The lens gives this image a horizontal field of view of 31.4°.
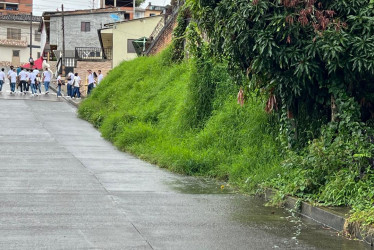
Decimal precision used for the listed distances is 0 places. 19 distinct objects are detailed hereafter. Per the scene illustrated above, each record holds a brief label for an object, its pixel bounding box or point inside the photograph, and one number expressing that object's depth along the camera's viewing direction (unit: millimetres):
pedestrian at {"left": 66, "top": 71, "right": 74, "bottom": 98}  37188
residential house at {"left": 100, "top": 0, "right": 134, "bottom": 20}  78312
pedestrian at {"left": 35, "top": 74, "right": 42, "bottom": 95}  38156
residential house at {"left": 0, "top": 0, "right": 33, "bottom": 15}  92444
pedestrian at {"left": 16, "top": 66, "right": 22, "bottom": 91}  39447
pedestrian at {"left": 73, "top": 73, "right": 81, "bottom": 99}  36844
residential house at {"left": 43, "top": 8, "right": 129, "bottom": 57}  62812
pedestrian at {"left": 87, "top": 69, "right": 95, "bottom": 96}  36719
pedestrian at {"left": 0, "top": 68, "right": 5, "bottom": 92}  39916
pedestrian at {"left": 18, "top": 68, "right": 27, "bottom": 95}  38062
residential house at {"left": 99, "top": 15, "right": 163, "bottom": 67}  47219
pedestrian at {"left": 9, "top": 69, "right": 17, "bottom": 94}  37219
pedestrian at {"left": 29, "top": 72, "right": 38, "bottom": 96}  36688
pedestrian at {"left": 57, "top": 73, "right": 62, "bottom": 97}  37328
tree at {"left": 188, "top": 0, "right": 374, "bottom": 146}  10289
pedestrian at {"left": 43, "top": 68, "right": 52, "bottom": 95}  39869
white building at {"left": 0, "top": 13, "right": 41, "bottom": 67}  86750
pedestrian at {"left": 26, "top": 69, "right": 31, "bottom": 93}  37712
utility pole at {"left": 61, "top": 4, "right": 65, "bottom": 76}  57894
